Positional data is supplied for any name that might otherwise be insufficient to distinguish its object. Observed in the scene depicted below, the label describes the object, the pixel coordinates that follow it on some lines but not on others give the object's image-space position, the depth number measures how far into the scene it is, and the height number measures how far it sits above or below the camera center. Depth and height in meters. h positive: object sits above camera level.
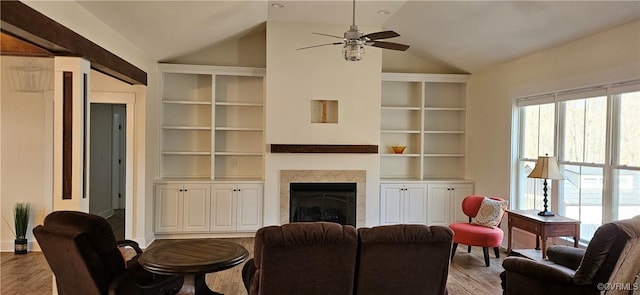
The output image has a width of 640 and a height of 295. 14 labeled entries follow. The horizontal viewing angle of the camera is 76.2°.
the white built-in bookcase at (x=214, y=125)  6.32 +0.26
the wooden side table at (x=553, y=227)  4.02 -0.81
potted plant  5.07 -1.12
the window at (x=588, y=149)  3.79 -0.02
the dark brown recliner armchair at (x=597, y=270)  2.53 -0.83
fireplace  5.89 -0.53
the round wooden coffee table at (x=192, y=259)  2.75 -0.84
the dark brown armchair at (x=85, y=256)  2.66 -0.79
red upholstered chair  4.58 -1.01
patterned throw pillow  4.80 -0.80
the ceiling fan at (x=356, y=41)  3.60 +0.91
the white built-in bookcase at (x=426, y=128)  6.89 +0.27
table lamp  4.20 -0.25
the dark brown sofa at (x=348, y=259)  2.54 -0.74
